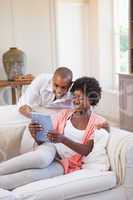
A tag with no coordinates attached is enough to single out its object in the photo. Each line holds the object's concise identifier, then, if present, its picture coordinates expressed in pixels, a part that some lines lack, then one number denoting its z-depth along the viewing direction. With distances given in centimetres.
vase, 510
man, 250
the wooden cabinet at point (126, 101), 444
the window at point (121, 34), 559
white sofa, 185
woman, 203
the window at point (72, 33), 584
